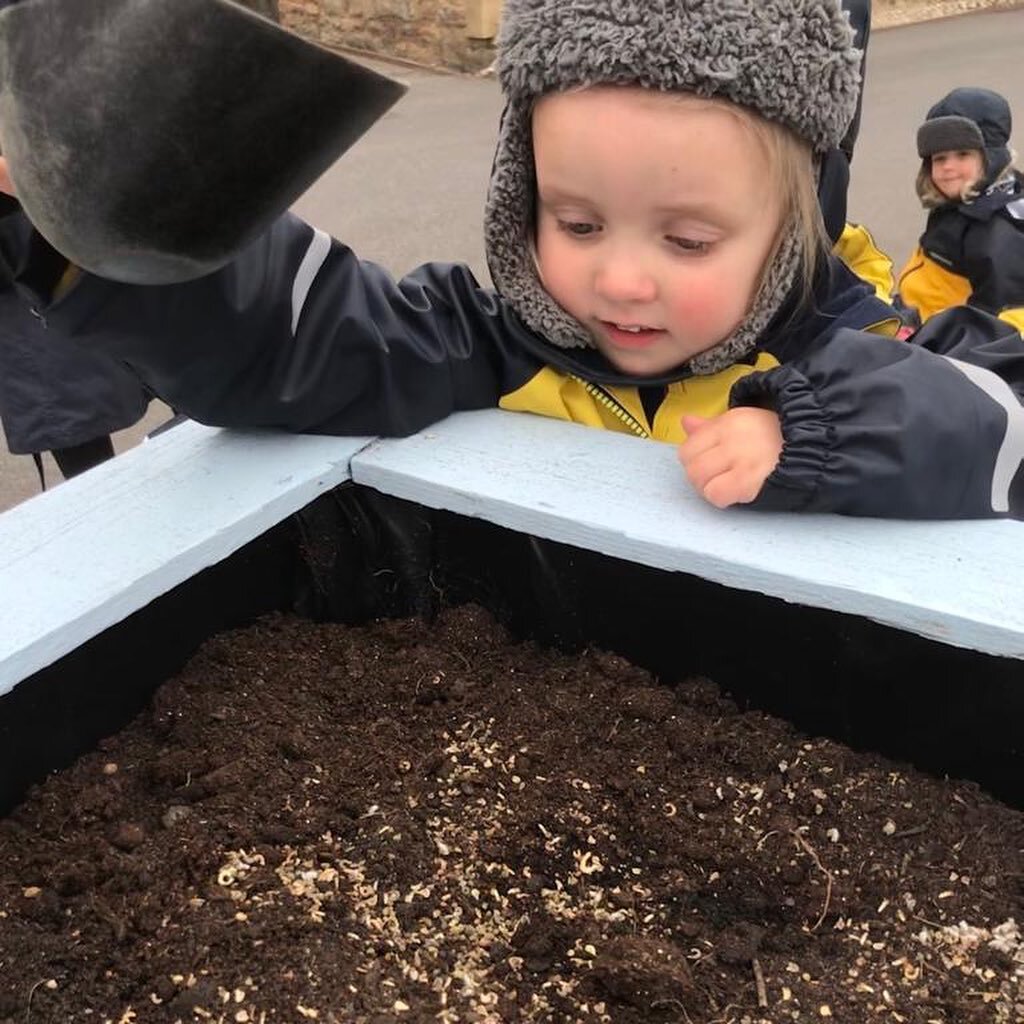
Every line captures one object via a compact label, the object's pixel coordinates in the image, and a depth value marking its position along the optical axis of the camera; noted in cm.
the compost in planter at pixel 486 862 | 92
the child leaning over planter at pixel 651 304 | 113
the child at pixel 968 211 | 389
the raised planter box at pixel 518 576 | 105
